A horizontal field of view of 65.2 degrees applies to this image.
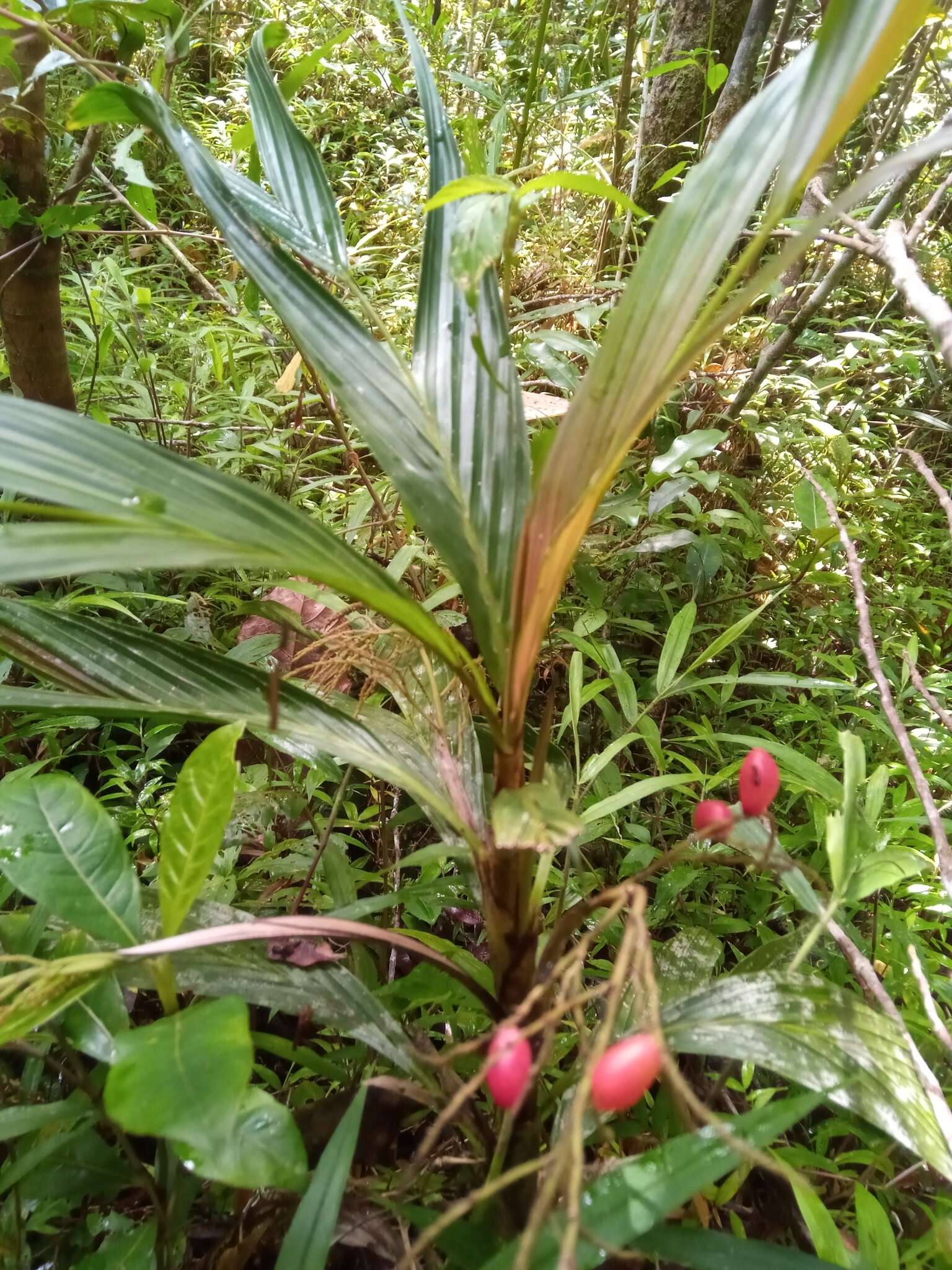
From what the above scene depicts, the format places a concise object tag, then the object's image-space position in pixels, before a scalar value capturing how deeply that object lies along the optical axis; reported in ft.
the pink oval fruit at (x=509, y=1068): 0.89
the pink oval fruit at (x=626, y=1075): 0.82
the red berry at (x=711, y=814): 1.31
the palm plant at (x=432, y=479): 1.05
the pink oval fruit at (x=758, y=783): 1.27
